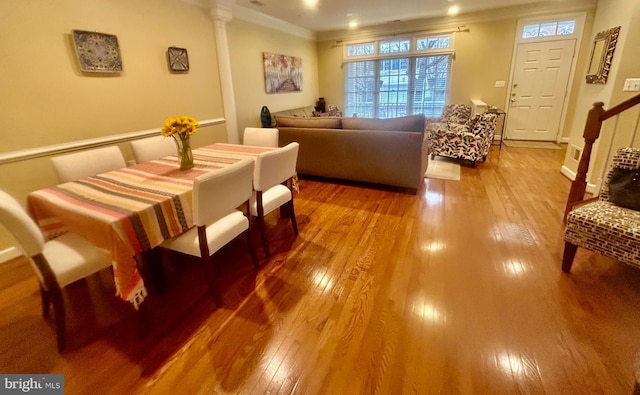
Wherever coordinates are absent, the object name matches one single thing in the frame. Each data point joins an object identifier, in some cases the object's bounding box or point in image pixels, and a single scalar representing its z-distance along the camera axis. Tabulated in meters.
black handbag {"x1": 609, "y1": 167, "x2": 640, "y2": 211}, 1.82
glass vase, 2.02
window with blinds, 6.06
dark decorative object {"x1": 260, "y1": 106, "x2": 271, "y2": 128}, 5.07
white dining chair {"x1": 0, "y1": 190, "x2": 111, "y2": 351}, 1.27
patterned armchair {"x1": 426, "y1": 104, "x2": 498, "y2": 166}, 4.27
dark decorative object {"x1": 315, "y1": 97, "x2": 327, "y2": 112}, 7.00
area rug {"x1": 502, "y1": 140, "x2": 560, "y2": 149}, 5.39
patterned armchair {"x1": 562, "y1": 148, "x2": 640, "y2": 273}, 1.62
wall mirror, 3.22
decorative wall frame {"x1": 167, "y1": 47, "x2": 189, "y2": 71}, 3.47
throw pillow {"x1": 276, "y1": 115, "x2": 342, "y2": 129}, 3.65
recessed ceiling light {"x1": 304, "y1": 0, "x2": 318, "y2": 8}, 4.36
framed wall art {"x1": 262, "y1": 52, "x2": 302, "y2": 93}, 5.33
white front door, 5.21
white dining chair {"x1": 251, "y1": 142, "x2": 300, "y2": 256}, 2.01
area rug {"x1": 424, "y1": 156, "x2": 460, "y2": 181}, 4.03
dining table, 1.36
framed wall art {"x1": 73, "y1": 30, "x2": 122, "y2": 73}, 2.61
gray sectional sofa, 3.26
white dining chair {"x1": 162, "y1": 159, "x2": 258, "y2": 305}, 1.53
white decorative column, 3.96
